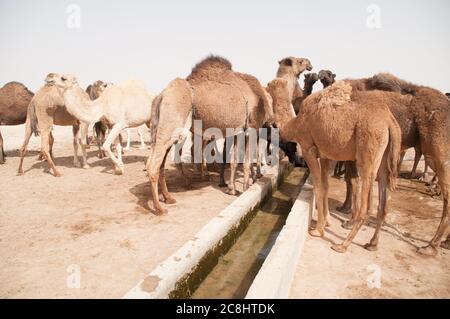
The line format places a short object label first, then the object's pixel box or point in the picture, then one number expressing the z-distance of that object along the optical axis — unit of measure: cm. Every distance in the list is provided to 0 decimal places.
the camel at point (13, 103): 1020
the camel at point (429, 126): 395
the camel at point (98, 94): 1107
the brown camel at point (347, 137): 370
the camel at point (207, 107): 527
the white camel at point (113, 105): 756
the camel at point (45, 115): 804
